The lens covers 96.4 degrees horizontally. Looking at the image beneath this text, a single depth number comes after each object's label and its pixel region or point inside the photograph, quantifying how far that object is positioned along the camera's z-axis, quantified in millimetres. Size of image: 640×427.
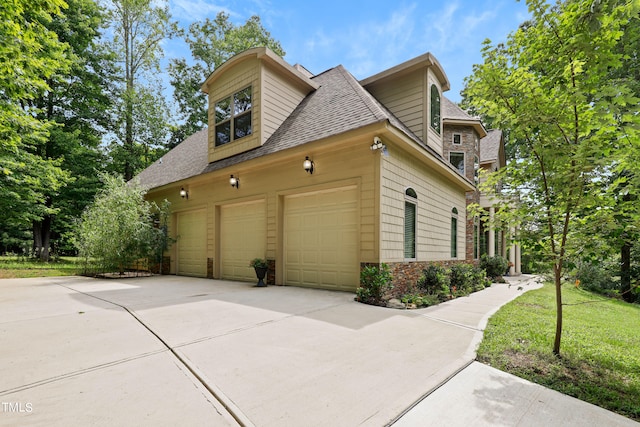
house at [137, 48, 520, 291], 6301
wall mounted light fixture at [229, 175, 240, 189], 8789
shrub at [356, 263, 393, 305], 5543
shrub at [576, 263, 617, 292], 12767
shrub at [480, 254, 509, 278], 12230
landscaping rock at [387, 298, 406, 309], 5361
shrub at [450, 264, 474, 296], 8055
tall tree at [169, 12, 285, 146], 21266
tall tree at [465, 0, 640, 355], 2639
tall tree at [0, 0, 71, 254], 6250
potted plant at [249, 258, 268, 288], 7547
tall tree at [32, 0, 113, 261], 15484
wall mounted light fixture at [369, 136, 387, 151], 5864
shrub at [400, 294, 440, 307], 5694
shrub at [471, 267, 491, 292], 8875
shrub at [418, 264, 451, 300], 6926
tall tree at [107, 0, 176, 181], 18862
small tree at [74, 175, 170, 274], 9570
